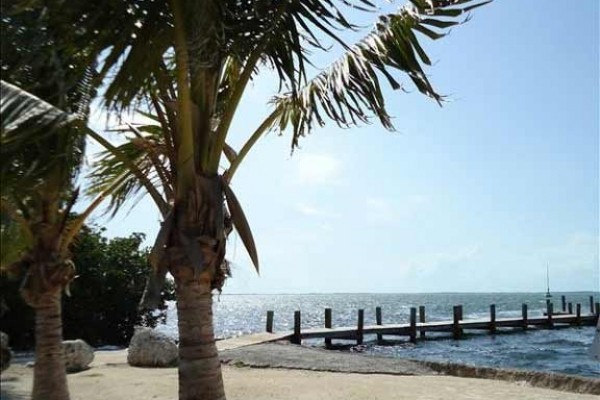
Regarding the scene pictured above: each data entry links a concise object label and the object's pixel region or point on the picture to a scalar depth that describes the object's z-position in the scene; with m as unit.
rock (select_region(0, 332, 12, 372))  9.61
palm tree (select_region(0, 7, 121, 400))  3.71
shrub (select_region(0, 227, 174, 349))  21.66
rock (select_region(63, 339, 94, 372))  12.84
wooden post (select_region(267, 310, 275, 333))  25.34
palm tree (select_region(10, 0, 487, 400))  4.99
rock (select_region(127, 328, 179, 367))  13.91
